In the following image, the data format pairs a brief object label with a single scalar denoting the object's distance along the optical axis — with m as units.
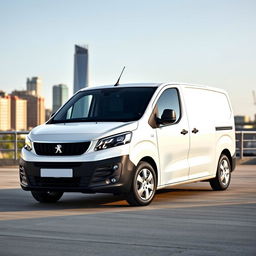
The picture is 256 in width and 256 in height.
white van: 9.76
